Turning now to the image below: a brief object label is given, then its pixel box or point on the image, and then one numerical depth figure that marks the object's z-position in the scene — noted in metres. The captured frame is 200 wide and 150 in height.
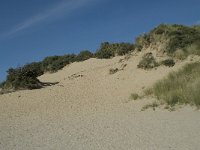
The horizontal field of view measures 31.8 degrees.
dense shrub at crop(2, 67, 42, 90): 21.57
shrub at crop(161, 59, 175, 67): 19.54
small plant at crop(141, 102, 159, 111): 15.02
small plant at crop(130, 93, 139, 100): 16.78
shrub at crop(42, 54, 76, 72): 29.50
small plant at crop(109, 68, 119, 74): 21.66
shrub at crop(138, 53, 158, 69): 20.18
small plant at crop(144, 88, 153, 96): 16.73
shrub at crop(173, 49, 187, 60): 19.72
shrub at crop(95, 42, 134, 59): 27.26
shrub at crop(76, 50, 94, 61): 30.19
